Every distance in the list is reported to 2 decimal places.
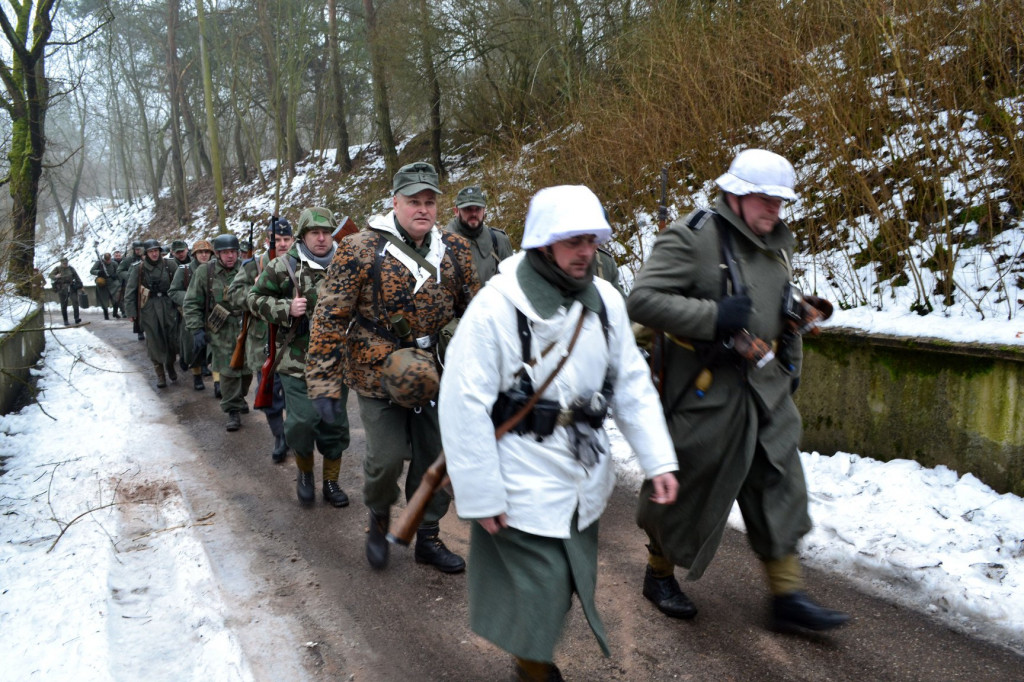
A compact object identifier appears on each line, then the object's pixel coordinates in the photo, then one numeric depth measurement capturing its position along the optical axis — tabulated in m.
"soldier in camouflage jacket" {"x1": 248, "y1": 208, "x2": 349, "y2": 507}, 5.45
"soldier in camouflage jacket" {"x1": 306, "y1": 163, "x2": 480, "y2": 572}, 4.00
